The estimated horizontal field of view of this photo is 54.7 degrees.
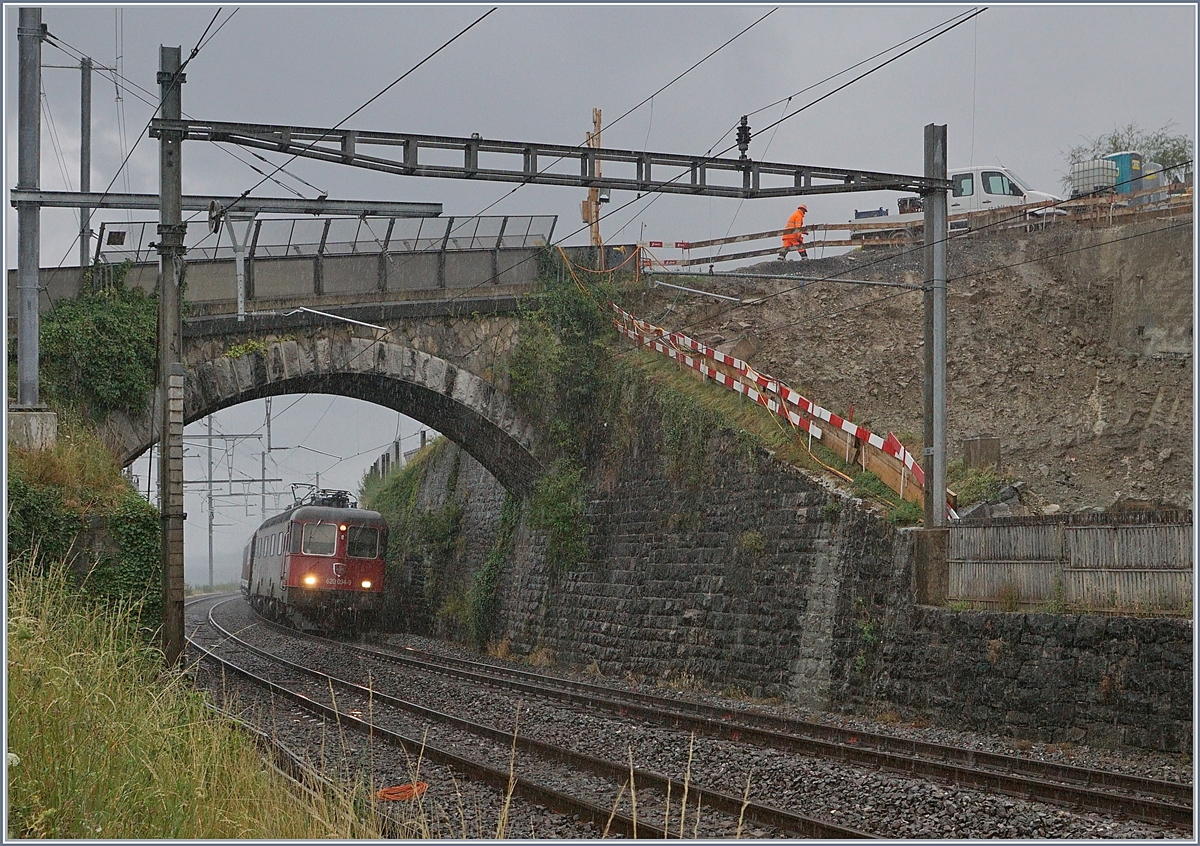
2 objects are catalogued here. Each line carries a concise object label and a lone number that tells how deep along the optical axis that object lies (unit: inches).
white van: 1177.4
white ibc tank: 1221.5
